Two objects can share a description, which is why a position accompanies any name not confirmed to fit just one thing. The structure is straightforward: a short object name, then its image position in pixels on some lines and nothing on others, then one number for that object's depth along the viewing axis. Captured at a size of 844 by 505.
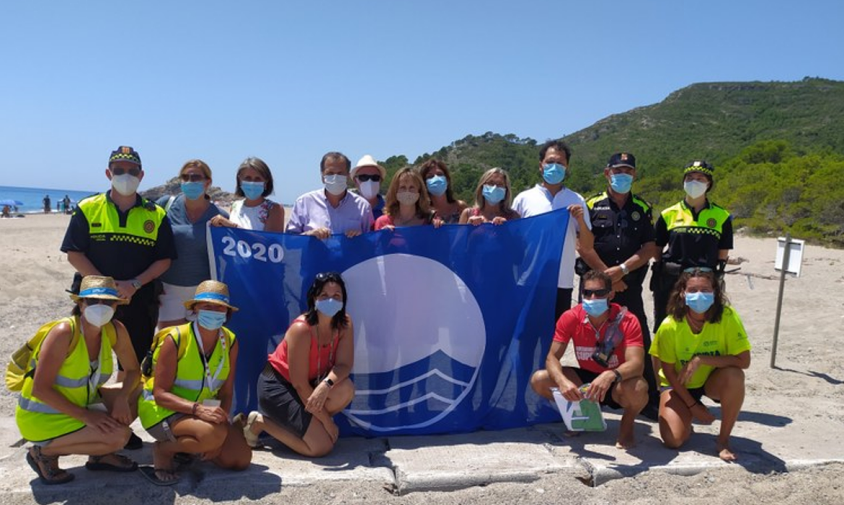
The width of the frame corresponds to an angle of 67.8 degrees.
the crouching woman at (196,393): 4.25
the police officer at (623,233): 5.68
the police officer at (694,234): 5.76
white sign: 7.84
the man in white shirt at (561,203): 5.52
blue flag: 5.30
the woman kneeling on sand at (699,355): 4.92
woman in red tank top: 4.70
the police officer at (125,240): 4.82
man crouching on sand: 4.90
